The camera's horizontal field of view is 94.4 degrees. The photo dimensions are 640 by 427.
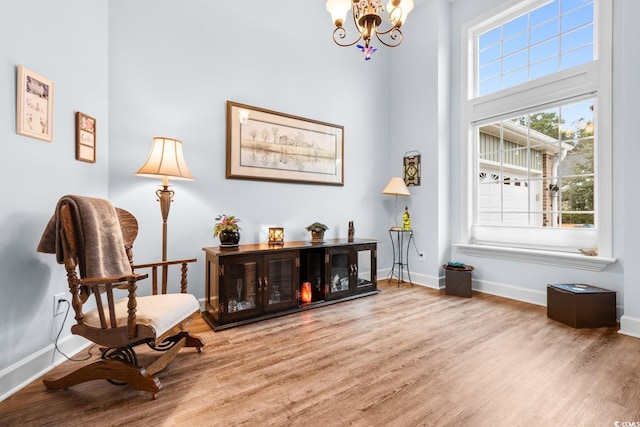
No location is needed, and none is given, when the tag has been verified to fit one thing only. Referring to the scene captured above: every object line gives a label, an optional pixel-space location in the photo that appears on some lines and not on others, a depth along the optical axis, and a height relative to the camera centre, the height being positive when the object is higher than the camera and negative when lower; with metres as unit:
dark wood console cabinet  2.60 -0.64
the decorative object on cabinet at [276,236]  3.13 -0.23
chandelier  2.00 +1.39
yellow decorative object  4.18 -0.09
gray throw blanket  1.62 -0.14
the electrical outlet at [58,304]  1.95 -0.61
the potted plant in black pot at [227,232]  2.79 -0.17
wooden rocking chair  1.55 -0.49
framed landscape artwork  3.18 +0.79
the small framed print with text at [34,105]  1.69 +0.65
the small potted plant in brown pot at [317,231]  3.43 -0.19
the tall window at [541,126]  2.97 +1.03
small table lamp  4.00 +0.36
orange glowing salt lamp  3.19 -0.85
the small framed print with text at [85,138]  2.16 +0.57
